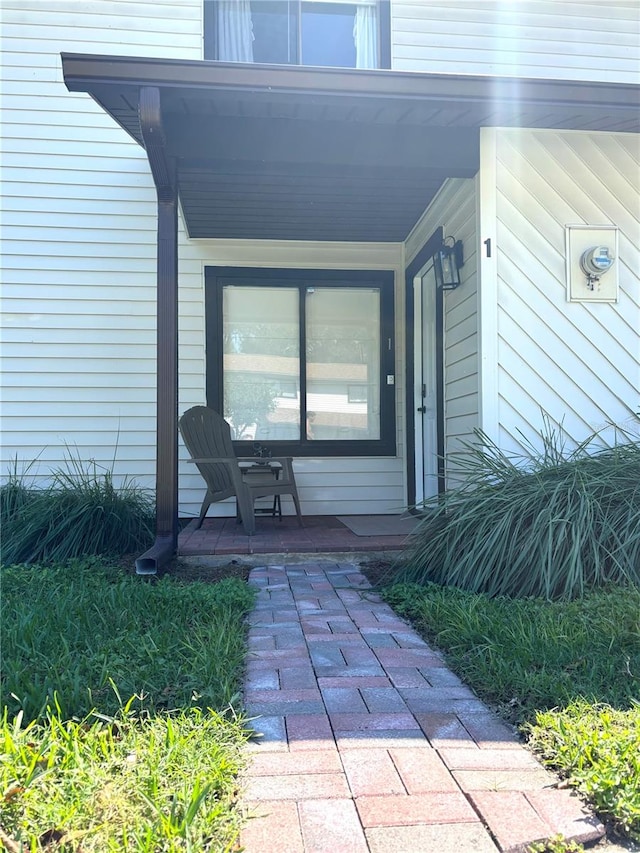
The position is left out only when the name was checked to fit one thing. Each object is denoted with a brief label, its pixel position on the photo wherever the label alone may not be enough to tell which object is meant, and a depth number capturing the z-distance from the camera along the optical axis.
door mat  4.27
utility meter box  3.69
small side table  4.86
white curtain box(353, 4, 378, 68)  5.03
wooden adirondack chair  4.02
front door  4.95
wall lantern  3.97
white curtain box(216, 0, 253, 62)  4.93
